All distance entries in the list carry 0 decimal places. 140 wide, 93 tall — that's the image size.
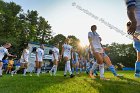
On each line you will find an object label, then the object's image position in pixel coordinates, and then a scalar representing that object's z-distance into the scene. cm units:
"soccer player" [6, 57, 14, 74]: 1220
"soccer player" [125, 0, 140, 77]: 188
